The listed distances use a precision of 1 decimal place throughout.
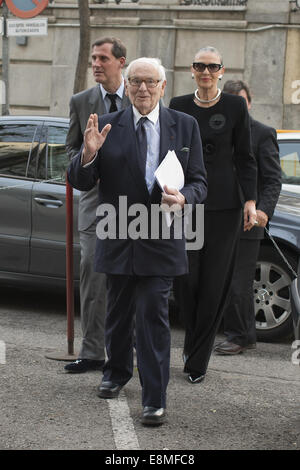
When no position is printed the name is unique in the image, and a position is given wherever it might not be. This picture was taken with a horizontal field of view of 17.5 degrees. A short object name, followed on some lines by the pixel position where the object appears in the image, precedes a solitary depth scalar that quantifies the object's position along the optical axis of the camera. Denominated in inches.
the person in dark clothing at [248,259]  263.7
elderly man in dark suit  193.5
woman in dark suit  231.3
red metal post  235.9
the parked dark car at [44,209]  285.0
